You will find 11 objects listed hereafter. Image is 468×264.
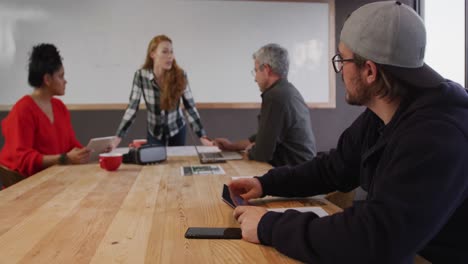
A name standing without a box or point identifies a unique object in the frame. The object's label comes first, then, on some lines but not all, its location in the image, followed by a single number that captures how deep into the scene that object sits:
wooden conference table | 0.88
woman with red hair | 3.14
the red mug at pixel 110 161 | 1.87
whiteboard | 3.82
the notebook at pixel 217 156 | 2.11
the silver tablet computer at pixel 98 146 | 2.25
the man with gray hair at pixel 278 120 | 2.21
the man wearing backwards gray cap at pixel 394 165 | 0.77
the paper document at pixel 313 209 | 1.15
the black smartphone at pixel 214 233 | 0.97
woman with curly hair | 2.08
